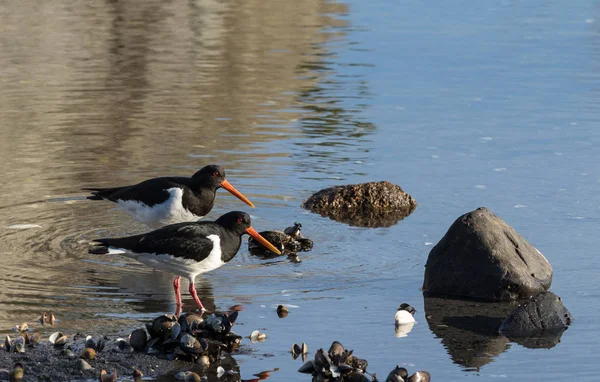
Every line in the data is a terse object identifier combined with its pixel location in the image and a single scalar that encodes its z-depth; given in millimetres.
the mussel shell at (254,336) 17156
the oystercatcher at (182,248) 19156
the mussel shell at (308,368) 15755
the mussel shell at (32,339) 16312
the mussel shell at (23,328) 17234
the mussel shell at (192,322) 16453
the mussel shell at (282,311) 18558
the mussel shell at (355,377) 15281
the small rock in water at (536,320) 17844
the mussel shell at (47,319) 17828
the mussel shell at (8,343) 15883
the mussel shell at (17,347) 15875
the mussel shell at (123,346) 16312
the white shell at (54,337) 16355
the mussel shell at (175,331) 16234
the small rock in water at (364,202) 25547
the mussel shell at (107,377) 14950
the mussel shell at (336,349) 15609
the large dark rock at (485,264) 19484
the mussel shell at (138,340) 16281
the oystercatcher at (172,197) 22562
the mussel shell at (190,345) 16016
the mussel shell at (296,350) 16547
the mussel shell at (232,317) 16656
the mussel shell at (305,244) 22594
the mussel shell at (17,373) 14992
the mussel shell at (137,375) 15352
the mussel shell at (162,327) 16312
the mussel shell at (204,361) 16016
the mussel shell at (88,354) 15664
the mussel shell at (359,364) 15641
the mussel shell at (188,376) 15242
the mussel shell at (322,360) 15500
